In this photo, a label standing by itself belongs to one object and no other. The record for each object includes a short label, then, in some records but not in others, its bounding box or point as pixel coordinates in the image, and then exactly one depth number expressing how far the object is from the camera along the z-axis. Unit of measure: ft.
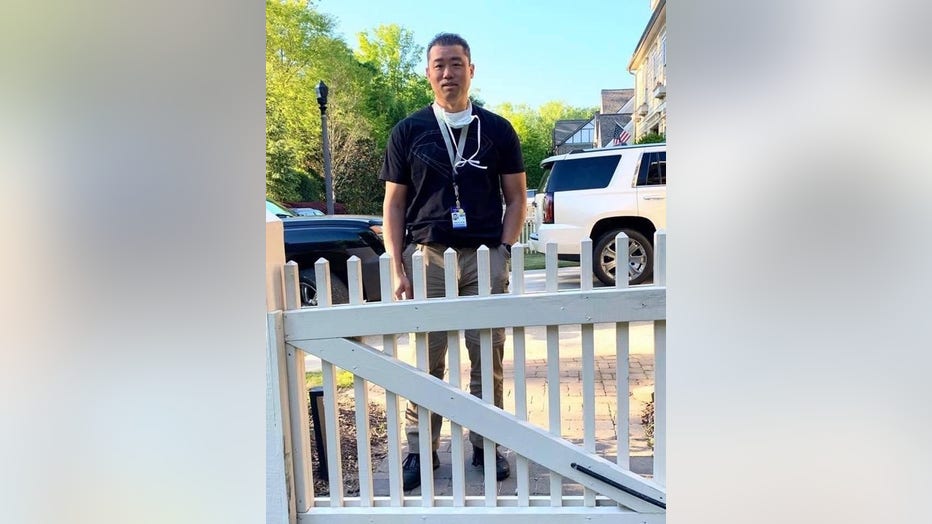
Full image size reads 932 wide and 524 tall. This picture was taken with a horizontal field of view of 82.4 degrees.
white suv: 16.61
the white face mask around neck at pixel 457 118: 5.97
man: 5.86
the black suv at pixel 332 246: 12.80
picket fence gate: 4.67
